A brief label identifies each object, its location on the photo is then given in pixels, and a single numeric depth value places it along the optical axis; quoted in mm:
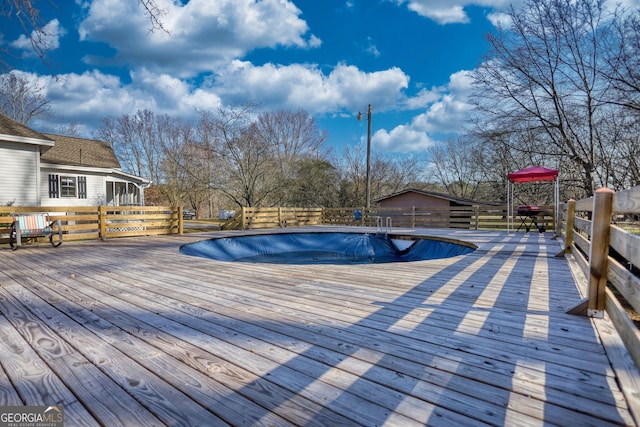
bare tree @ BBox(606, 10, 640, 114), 7961
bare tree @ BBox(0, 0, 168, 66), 2924
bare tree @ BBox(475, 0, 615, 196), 9961
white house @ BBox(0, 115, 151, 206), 10352
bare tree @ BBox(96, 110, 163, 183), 25469
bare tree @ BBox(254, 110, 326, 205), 21609
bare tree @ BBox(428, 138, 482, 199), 23781
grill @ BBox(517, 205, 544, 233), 9808
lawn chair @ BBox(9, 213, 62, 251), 6266
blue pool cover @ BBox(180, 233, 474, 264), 8570
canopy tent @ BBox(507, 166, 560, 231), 8586
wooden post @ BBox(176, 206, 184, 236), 9805
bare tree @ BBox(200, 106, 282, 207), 15500
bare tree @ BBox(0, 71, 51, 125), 15484
